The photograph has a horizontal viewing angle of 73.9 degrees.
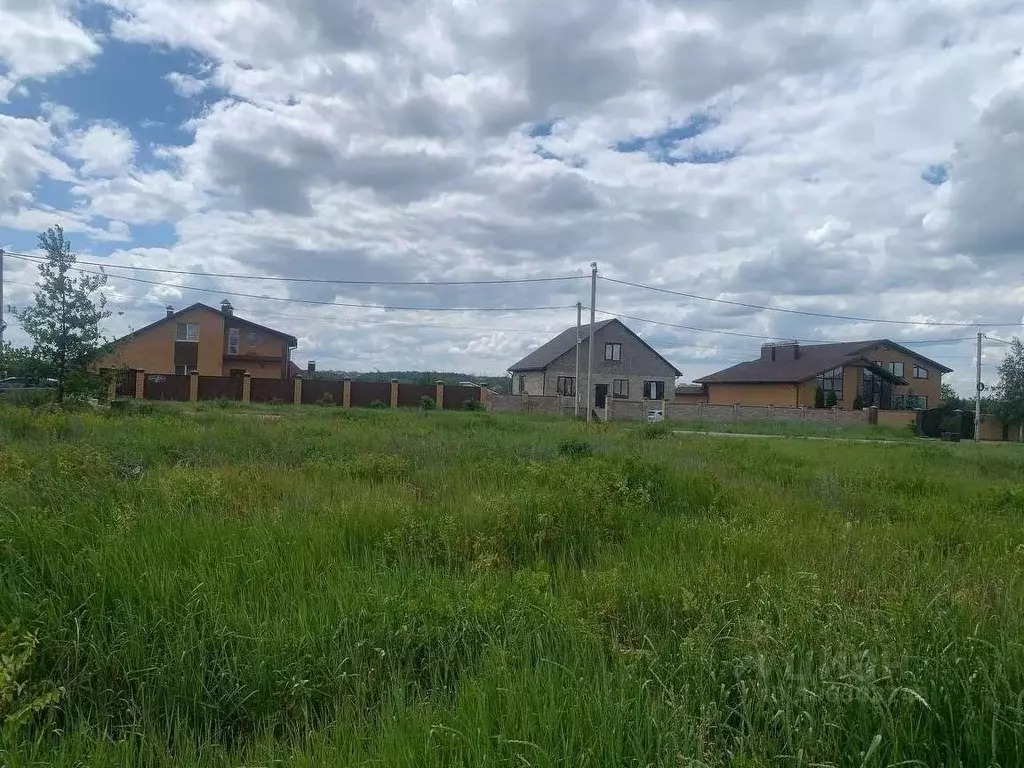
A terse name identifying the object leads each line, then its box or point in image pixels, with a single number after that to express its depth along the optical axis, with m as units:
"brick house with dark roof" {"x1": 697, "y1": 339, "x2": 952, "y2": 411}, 53.56
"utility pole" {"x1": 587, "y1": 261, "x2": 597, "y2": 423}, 34.06
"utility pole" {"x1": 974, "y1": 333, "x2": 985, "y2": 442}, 38.97
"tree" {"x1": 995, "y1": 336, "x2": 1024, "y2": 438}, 42.75
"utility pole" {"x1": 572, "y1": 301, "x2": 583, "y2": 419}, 36.19
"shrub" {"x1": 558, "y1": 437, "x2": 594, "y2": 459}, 12.87
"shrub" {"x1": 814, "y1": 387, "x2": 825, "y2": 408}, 52.34
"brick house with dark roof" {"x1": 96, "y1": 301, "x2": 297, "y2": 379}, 48.50
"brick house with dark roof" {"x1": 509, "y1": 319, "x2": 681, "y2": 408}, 52.41
